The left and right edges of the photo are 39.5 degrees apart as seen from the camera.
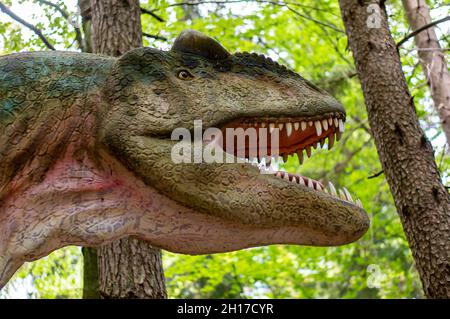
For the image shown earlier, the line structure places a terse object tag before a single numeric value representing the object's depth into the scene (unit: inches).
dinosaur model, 108.0
